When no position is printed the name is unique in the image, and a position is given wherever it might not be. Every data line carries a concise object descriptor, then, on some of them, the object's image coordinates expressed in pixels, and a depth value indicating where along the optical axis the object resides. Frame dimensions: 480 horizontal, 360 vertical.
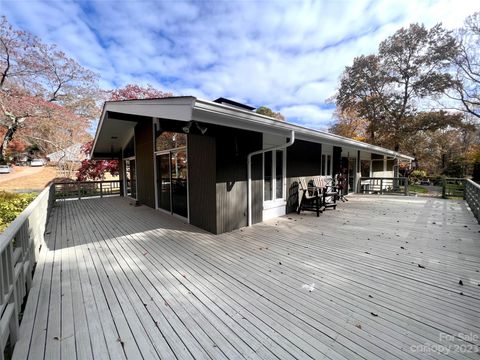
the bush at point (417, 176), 17.86
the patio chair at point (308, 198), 5.72
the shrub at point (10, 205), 4.39
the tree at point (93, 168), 11.66
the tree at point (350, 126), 19.97
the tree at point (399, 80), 13.31
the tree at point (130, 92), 12.44
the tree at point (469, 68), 12.59
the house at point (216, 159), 3.29
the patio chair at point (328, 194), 6.09
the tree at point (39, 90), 9.12
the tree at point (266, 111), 19.87
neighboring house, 13.47
